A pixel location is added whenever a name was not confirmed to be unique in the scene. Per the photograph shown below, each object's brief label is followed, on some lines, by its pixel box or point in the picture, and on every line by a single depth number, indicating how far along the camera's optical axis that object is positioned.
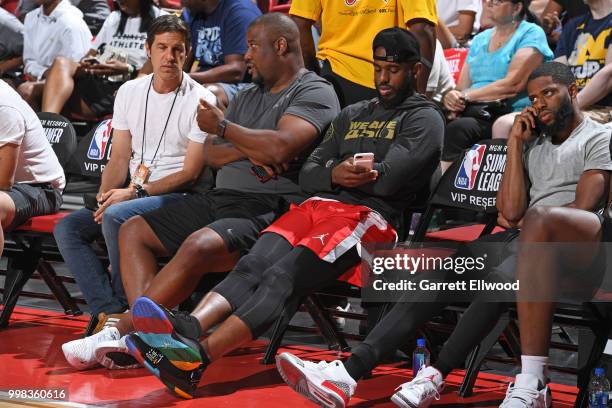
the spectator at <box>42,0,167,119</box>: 14.20
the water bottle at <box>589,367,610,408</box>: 7.57
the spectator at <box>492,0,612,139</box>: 11.01
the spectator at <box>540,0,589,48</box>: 14.05
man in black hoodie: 7.82
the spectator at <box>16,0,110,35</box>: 17.19
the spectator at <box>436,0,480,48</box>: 15.01
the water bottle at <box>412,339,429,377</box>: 8.66
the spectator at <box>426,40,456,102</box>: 12.30
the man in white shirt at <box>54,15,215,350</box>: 9.87
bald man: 8.91
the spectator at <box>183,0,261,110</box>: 12.75
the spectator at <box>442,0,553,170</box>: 11.73
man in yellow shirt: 10.46
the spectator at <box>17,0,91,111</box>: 15.15
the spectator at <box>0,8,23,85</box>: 16.42
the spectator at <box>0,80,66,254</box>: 10.46
